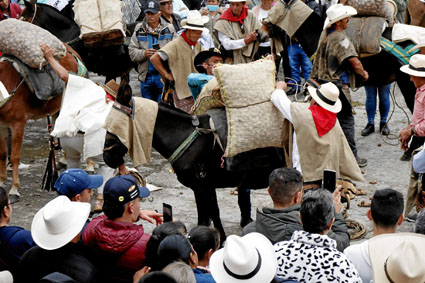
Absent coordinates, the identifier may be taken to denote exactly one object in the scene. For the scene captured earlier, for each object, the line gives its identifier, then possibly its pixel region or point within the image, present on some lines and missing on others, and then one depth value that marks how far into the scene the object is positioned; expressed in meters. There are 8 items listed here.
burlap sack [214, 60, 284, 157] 11.78
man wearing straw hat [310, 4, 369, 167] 15.68
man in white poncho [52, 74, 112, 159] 13.06
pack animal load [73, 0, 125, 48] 19.69
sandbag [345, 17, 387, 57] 16.59
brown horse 15.56
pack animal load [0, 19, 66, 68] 15.37
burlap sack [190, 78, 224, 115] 12.05
